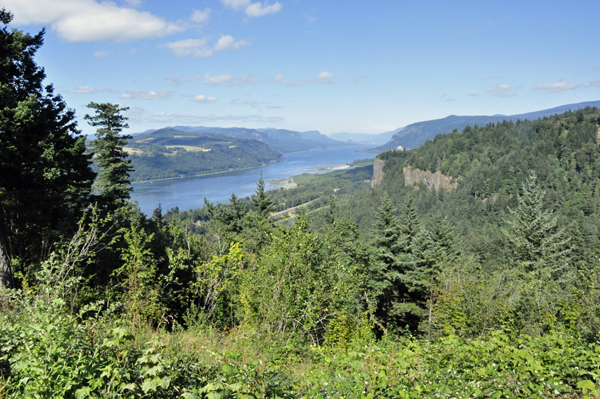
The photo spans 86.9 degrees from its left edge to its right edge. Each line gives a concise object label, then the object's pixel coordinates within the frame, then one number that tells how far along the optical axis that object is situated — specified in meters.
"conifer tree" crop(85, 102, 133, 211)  18.36
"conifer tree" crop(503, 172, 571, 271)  25.16
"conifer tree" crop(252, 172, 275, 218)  27.02
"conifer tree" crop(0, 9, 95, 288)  9.59
